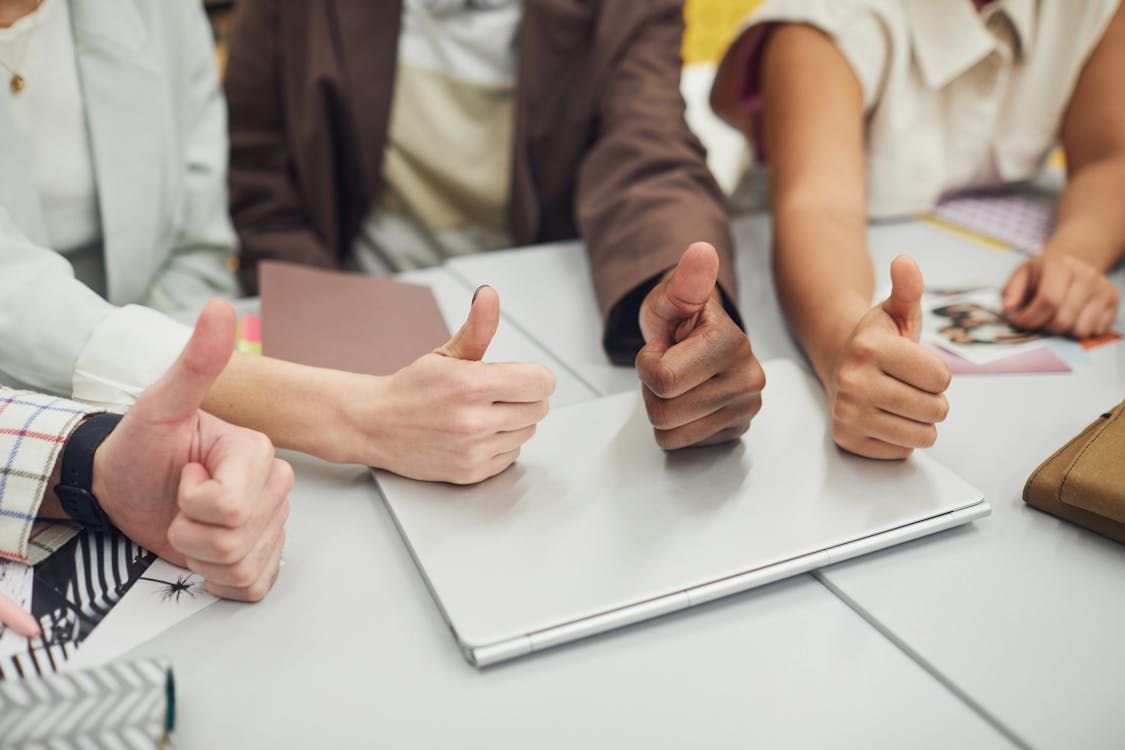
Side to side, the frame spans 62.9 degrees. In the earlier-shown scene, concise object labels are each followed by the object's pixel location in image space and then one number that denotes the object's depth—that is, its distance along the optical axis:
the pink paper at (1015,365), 0.81
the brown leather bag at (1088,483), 0.59
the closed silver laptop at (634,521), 0.52
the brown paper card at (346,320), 0.76
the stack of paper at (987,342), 0.82
